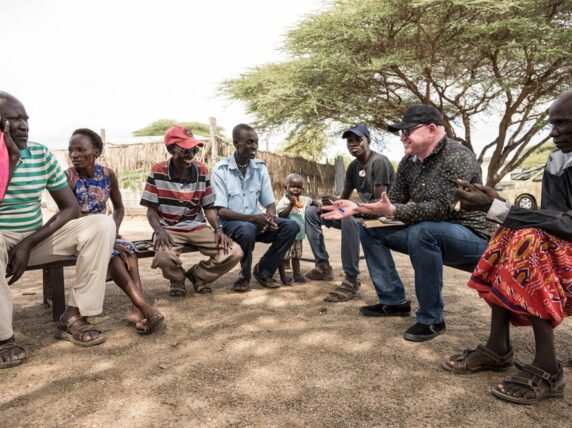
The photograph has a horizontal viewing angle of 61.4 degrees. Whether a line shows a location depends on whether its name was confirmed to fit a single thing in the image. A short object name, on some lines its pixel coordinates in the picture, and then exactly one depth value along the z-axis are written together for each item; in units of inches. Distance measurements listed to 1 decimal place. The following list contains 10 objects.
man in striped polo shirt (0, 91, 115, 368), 117.2
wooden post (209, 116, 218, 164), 470.0
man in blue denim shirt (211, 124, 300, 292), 176.4
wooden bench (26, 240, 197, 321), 127.8
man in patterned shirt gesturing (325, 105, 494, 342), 119.6
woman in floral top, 131.3
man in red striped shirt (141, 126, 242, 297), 162.6
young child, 193.3
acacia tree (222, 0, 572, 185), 530.9
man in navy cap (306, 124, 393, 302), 168.1
